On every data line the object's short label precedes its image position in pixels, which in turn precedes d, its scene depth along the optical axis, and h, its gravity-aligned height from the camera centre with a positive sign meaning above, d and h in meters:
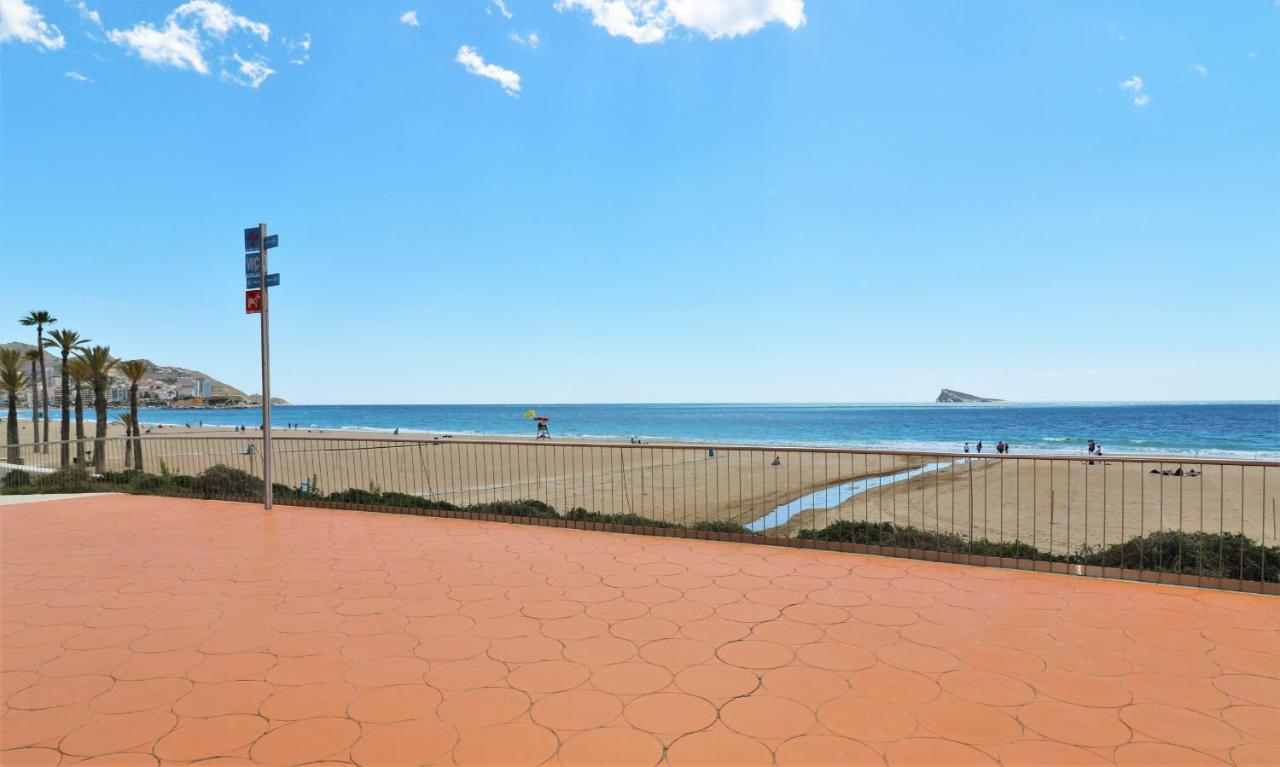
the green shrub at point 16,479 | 9.80 -1.56
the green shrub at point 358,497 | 7.00 -1.33
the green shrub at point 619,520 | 5.59 -1.30
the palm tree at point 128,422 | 22.66 -1.41
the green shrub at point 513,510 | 6.21 -1.32
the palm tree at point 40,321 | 24.97 +2.60
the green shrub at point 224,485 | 8.14 -1.38
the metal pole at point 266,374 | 6.73 +0.11
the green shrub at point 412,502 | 6.60 -1.32
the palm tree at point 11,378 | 23.03 +0.26
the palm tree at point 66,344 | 23.94 +1.65
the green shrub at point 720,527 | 5.27 -1.29
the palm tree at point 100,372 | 22.06 +0.46
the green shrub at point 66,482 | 8.88 -1.49
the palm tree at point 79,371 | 22.95 +0.51
